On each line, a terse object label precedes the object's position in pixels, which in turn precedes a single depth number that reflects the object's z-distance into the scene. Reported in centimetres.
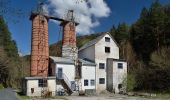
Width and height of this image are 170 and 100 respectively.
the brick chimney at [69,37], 2280
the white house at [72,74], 1973
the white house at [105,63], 2228
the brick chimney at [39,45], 2034
